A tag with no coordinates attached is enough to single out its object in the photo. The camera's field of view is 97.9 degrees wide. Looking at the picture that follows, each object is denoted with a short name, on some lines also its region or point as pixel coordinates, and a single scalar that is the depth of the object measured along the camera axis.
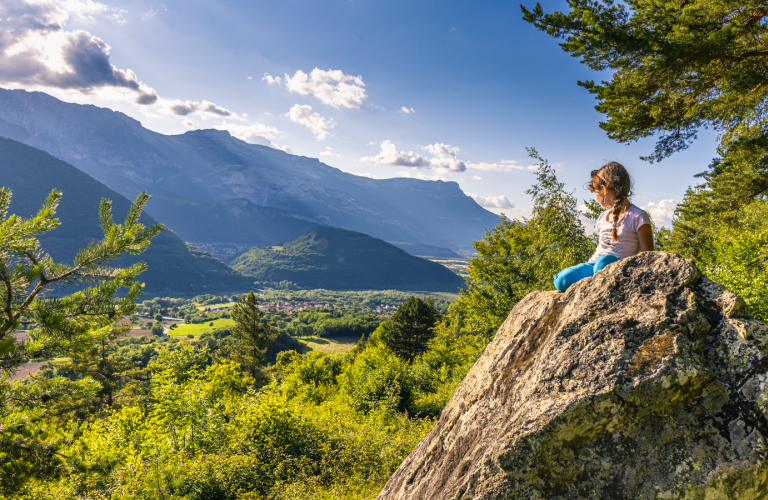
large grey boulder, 3.29
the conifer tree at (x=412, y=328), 43.53
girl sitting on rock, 4.59
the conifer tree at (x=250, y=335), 36.72
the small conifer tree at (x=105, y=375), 24.61
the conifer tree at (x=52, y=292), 4.02
